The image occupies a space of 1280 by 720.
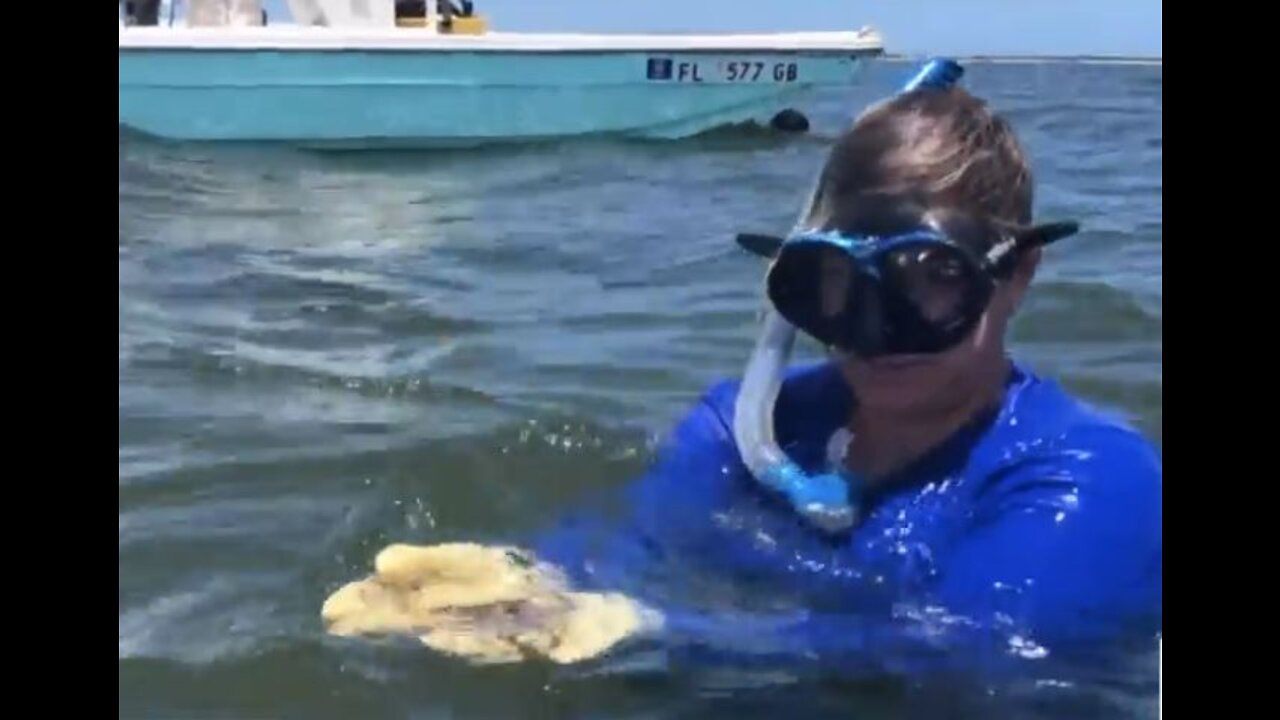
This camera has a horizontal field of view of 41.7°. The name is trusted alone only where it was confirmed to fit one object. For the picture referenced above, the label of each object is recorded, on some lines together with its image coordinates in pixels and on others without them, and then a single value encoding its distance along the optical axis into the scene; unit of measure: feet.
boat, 36.37
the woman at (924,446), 8.87
